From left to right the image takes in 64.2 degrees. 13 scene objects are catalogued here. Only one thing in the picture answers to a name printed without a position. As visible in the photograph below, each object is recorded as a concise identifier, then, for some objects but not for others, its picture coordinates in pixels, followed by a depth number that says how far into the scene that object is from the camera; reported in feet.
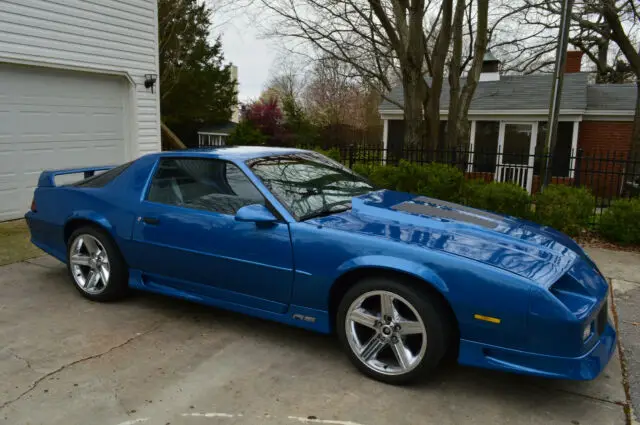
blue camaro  9.31
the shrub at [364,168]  27.53
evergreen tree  66.49
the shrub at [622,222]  22.54
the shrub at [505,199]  23.95
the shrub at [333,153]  30.07
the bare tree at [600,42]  52.60
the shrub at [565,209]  23.25
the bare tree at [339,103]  117.12
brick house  55.26
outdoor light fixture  32.91
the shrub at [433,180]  24.98
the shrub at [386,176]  26.11
